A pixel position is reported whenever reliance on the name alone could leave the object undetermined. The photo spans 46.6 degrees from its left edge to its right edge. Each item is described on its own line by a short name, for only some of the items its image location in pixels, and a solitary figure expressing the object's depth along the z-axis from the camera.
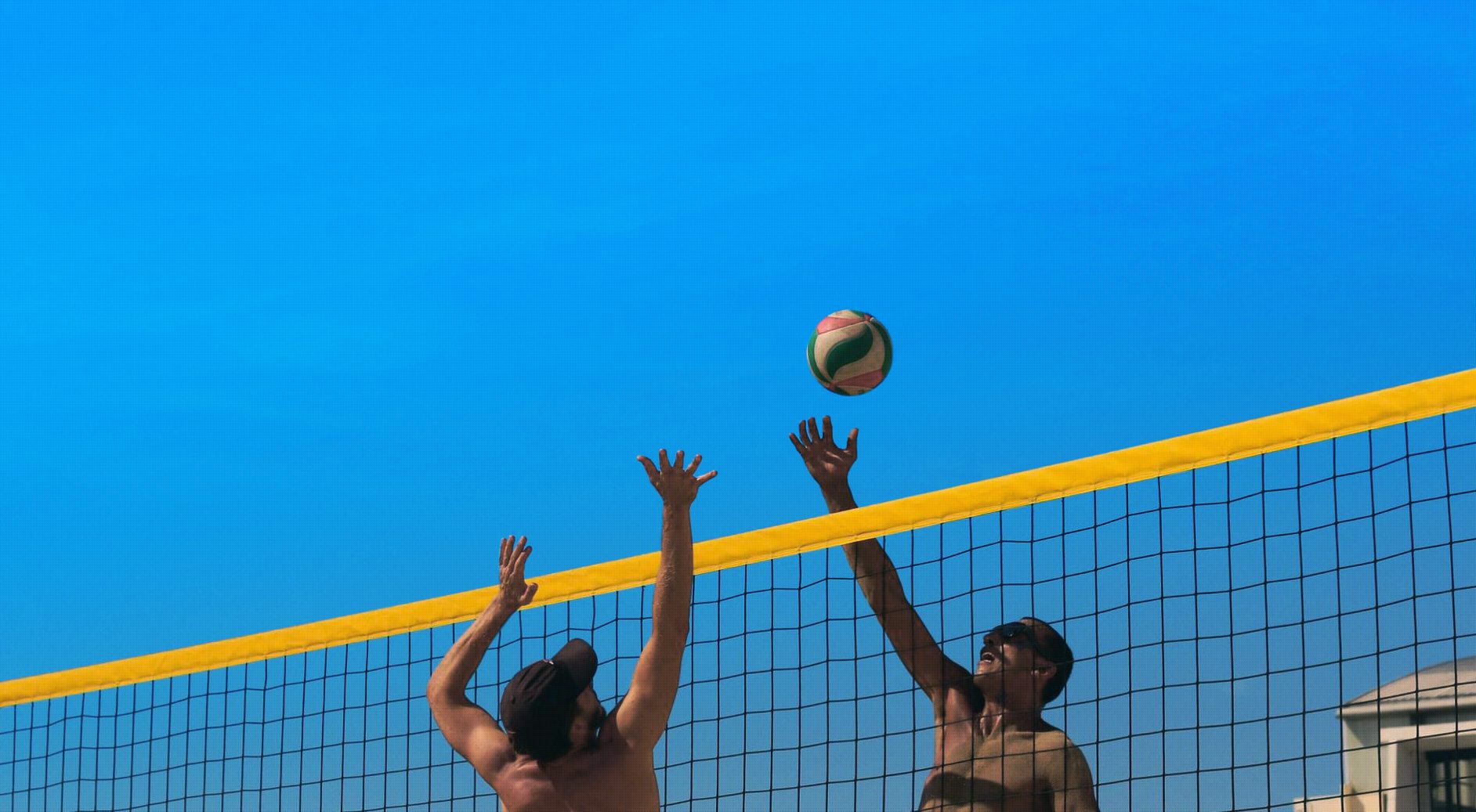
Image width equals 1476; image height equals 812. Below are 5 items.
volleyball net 5.44
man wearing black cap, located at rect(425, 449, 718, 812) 4.95
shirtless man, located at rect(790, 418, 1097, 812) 5.29
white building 19.45
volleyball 7.28
